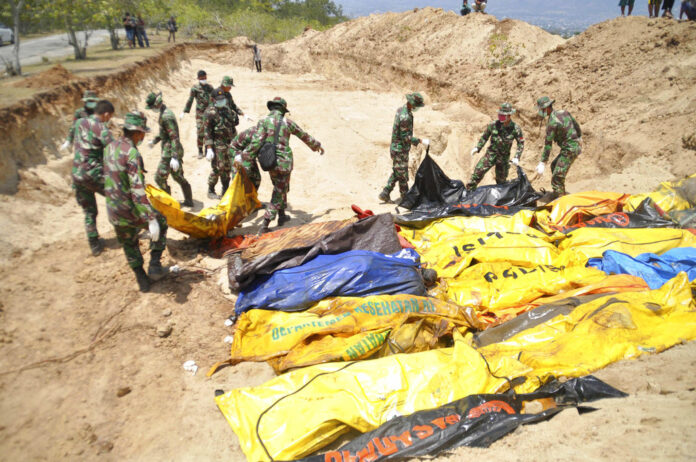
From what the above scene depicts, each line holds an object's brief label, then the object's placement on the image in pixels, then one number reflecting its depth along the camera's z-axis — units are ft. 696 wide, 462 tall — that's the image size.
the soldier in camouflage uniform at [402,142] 20.07
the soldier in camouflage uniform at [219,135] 20.08
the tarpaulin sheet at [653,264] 11.94
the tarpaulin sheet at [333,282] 11.78
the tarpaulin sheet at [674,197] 16.40
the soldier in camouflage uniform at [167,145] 18.31
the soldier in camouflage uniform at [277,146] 16.70
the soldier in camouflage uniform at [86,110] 17.03
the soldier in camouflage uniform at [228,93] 21.04
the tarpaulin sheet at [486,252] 13.58
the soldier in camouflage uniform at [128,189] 11.83
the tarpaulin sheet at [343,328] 9.70
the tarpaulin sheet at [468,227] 15.66
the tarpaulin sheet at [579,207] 16.49
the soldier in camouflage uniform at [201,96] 23.07
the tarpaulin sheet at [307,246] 12.65
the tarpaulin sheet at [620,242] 13.35
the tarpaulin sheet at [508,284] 12.12
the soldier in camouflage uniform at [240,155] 16.76
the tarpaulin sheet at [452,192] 18.98
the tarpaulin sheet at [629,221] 15.34
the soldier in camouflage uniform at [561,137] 19.67
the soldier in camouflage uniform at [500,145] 20.21
